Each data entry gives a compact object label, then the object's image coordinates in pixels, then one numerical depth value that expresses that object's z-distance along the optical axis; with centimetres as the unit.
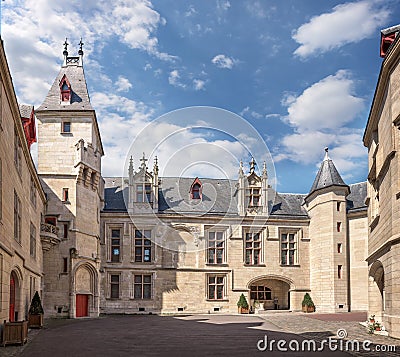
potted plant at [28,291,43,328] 2086
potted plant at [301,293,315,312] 3222
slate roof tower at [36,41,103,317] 2766
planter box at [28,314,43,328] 2081
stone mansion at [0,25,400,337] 2822
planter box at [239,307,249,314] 3209
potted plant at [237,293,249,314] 3209
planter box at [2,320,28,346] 1477
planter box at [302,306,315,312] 3219
